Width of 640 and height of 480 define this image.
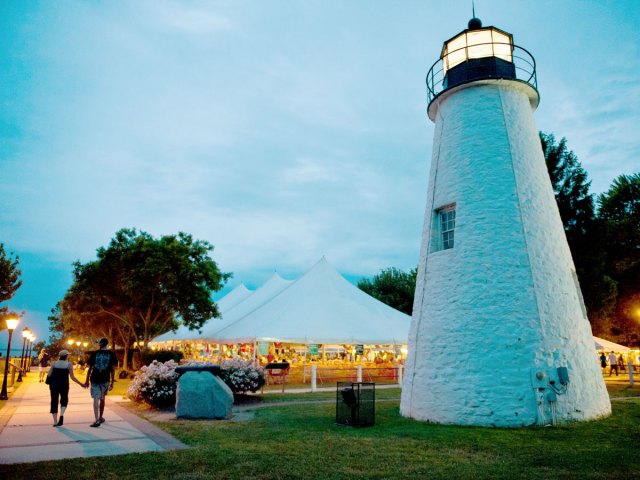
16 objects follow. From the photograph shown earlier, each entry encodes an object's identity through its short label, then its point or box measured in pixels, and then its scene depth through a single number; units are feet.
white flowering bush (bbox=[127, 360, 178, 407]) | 32.63
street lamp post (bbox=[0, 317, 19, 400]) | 39.11
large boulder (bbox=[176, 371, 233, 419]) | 27.86
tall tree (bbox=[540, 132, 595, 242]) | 78.84
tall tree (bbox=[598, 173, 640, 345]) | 60.80
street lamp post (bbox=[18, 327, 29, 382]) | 67.47
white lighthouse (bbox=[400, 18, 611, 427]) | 25.44
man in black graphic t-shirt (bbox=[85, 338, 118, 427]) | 24.63
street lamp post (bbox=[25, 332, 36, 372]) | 70.03
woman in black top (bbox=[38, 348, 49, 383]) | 69.31
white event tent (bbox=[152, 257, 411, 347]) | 55.16
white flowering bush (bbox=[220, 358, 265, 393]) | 37.60
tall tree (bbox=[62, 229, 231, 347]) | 61.87
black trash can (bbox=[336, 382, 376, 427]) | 25.52
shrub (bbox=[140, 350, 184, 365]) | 50.94
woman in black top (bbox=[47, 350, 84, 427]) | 24.81
